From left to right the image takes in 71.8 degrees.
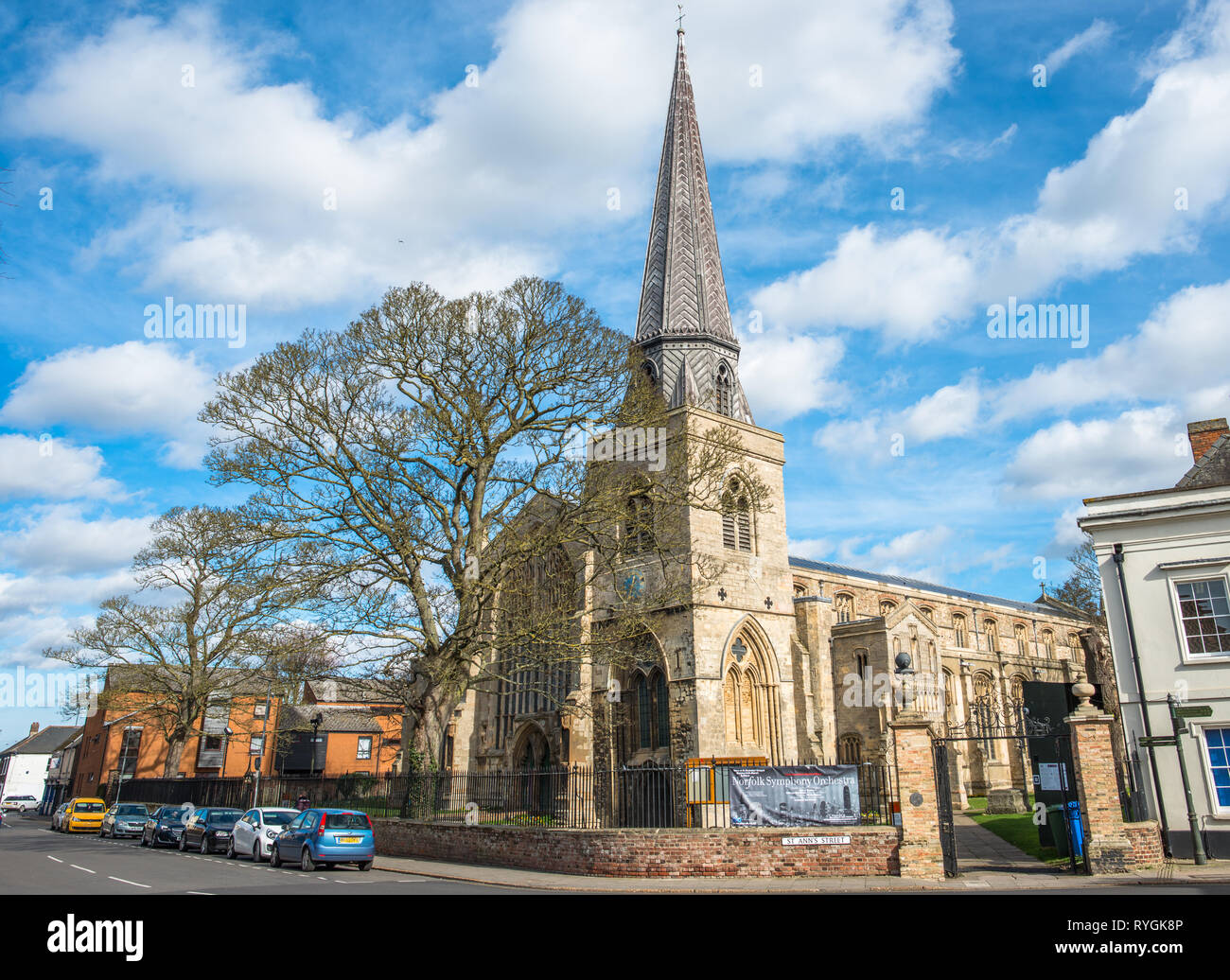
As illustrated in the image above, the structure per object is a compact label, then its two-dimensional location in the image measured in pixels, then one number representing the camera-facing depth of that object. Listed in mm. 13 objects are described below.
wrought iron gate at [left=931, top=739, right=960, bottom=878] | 13961
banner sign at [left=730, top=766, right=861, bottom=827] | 15172
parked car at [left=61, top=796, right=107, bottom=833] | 34219
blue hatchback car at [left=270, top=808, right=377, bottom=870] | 16984
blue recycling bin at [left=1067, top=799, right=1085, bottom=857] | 14386
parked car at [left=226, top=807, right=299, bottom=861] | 19594
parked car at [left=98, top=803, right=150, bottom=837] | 31609
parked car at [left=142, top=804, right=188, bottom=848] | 26516
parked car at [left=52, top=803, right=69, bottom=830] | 35781
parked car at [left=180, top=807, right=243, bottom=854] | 23064
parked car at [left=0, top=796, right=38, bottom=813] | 77438
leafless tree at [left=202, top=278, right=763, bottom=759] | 20094
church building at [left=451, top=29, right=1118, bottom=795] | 27703
